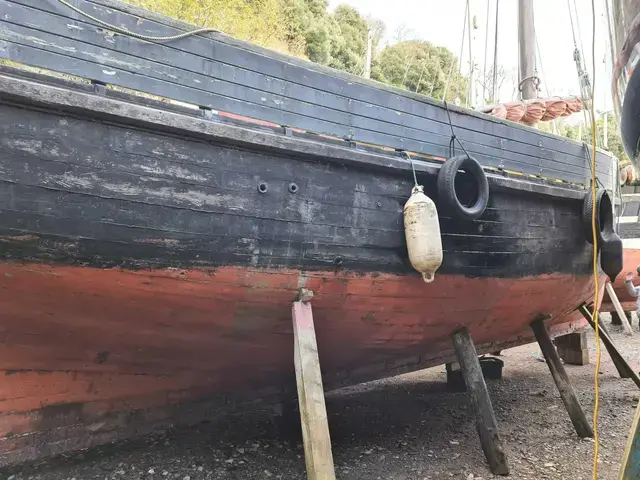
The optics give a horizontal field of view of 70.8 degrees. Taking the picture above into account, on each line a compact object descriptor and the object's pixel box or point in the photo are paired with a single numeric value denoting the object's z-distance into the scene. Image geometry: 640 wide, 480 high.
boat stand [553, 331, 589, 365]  6.90
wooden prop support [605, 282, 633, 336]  8.05
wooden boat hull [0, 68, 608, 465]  2.19
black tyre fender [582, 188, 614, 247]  4.58
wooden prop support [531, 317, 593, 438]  3.92
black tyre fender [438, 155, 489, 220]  3.26
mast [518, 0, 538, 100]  9.38
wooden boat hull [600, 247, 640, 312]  10.06
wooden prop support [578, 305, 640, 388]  5.16
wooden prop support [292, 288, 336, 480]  2.46
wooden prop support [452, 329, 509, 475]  3.24
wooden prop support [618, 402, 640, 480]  1.64
